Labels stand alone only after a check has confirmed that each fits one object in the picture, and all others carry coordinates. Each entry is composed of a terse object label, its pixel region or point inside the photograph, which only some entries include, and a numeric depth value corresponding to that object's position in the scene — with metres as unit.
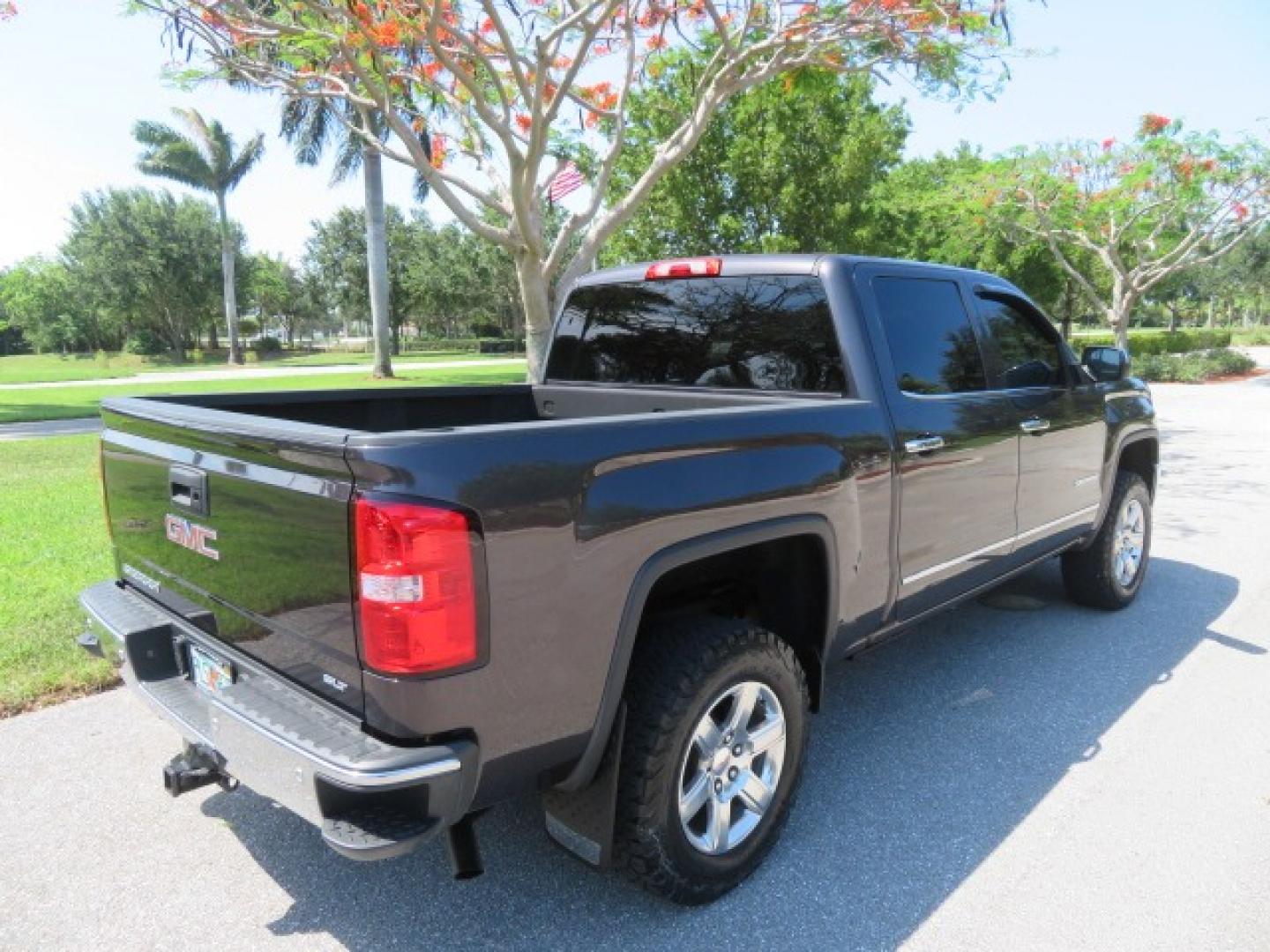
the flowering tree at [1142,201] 17.80
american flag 13.16
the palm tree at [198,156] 35.12
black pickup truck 1.85
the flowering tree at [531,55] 7.86
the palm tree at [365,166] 22.50
